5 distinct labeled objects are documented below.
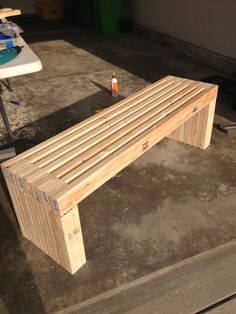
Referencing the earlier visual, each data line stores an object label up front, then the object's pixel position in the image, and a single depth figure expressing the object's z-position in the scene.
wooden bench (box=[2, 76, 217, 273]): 1.81
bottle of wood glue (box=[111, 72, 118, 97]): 4.34
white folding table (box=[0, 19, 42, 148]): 2.08
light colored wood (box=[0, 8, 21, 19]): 3.23
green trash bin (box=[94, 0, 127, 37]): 7.51
